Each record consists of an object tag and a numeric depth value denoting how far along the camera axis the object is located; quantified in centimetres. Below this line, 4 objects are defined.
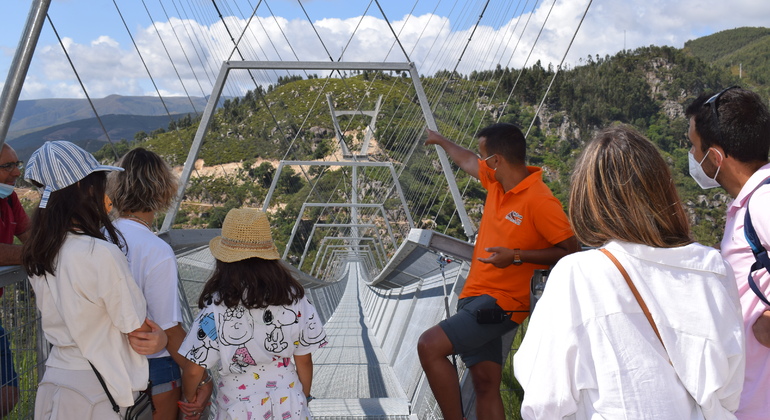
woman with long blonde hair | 191
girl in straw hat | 285
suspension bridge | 326
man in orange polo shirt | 340
